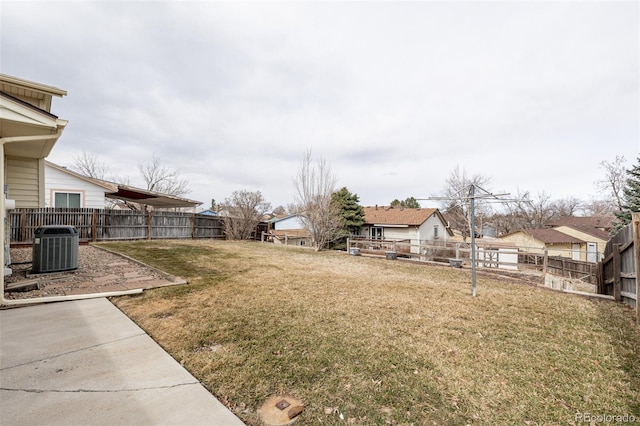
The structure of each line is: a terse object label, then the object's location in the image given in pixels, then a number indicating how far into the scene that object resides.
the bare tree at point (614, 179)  21.17
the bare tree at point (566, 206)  39.31
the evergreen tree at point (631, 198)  15.55
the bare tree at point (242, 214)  18.20
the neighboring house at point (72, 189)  12.17
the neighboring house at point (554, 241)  23.47
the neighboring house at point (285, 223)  34.59
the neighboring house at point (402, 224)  24.00
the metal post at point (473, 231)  5.16
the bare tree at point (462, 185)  21.00
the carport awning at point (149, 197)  12.64
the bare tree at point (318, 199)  14.46
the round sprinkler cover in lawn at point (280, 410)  1.81
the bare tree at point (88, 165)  25.43
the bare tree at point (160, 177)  28.61
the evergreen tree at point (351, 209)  21.67
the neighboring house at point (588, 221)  28.31
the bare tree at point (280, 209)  70.59
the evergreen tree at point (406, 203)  41.84
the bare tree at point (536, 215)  33.28
